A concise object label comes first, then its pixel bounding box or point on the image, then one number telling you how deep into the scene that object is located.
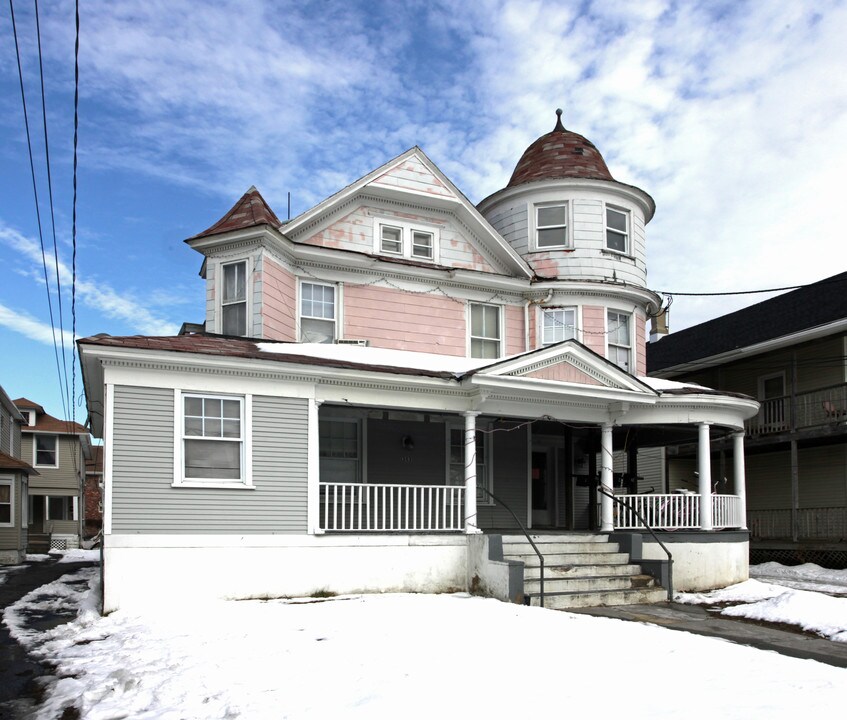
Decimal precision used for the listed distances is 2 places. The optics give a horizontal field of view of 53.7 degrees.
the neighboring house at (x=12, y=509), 27.68
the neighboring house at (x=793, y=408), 21.88
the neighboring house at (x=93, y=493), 52.12
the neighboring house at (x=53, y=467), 39.12
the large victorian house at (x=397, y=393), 12.48
